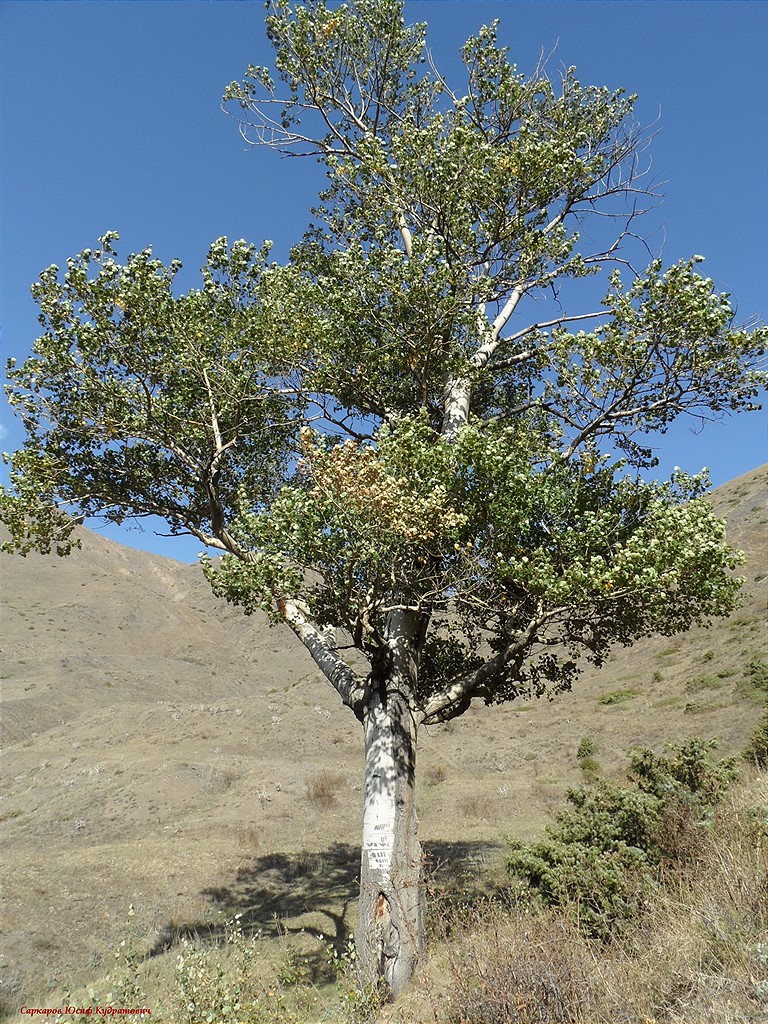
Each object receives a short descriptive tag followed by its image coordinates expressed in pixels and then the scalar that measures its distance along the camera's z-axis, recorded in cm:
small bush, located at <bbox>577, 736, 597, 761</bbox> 2680
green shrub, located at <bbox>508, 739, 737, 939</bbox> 890
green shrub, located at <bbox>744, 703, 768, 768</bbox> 1642
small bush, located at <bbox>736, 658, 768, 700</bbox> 2444
